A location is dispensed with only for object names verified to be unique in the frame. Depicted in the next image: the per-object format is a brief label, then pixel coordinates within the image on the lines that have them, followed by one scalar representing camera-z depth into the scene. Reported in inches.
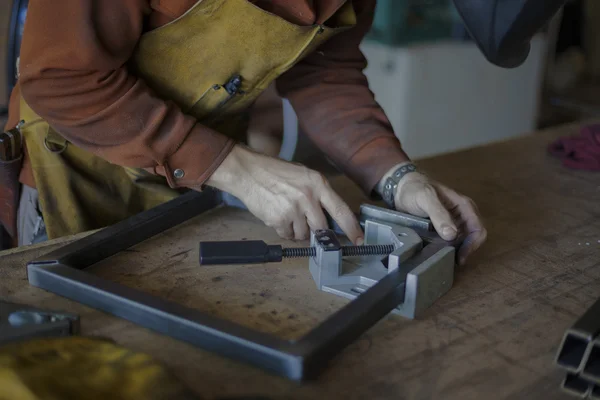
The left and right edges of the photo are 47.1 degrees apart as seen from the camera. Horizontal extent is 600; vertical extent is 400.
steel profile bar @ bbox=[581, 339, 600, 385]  27.6
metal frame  27.5
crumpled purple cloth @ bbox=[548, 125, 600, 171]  56.5
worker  37.1
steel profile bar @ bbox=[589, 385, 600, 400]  27.9
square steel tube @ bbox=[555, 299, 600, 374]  28.1
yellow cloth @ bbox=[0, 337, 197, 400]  23.9
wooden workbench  28.0
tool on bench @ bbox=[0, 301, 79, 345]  28.2
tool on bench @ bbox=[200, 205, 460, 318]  33.5
